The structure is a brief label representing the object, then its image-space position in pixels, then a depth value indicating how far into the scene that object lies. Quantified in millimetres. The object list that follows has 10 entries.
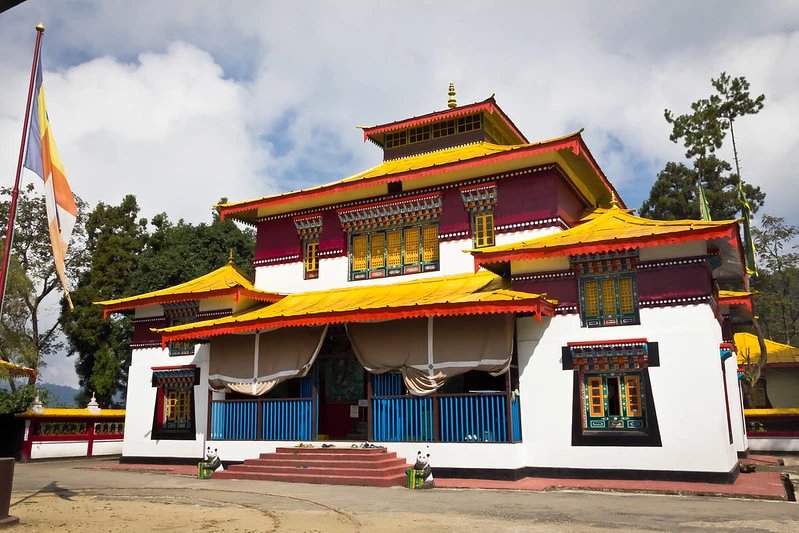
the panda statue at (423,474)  13516
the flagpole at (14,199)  8667
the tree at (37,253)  36625
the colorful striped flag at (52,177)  9742
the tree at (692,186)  34656
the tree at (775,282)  40625
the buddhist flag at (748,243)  19531
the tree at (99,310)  34094
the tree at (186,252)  33062
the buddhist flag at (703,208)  25188
